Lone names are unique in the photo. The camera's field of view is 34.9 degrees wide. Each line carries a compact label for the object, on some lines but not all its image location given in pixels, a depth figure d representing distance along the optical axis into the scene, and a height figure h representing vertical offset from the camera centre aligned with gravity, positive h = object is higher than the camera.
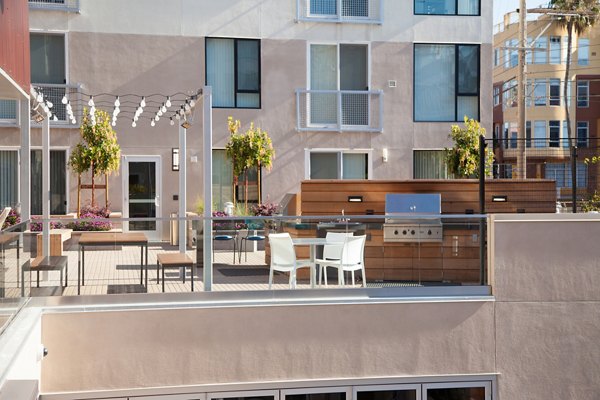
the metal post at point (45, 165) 16.53 +0.40
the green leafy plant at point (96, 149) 21.61 +0.88
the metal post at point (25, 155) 14.19 +0.50
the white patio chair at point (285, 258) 12.99 -0.99
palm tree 48.16 +8.44
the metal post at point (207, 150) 14.27 +0.56
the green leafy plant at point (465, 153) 23.67 +0.82
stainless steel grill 13.42 -0.59
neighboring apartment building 48.34 +5.10
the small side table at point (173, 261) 12.74 -1.00
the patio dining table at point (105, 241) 12.38 -0.70
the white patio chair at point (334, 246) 13.20 -0.82
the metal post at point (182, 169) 16.83 +0.33
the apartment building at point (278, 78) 22.75 +2.73
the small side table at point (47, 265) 11.71 -0.99
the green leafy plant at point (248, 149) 22.67 +0.90
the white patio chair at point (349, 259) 13.31 -1.02
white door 23.16 +0.04
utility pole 26.08 +3.29
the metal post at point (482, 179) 15.77 +0.11
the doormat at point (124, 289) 12.85 -1.37
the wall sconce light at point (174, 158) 23.20 +0.71
